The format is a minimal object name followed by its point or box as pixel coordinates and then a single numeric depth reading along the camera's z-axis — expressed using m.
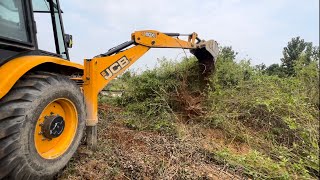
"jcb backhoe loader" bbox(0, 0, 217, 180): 1.27
